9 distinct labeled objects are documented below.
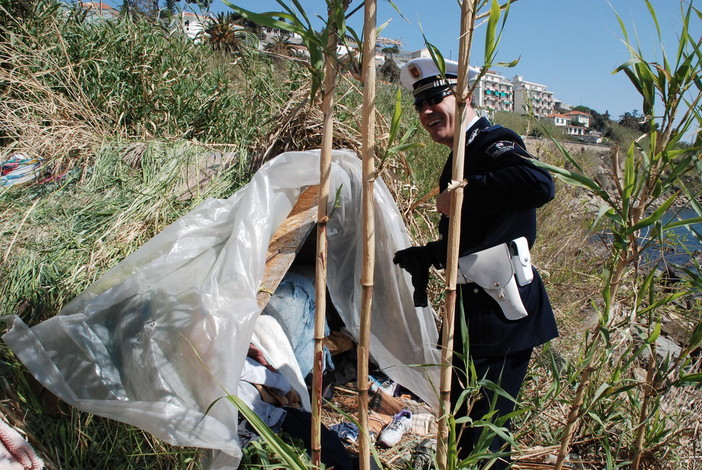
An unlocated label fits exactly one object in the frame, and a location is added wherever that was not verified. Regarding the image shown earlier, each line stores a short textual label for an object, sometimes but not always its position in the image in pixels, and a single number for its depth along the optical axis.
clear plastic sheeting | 1.62
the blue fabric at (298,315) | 2.67
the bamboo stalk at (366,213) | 1.20
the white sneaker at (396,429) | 2.49
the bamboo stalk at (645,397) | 1.60
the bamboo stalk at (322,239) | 1.26
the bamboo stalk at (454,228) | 1.21
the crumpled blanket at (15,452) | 1.58
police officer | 1.82
